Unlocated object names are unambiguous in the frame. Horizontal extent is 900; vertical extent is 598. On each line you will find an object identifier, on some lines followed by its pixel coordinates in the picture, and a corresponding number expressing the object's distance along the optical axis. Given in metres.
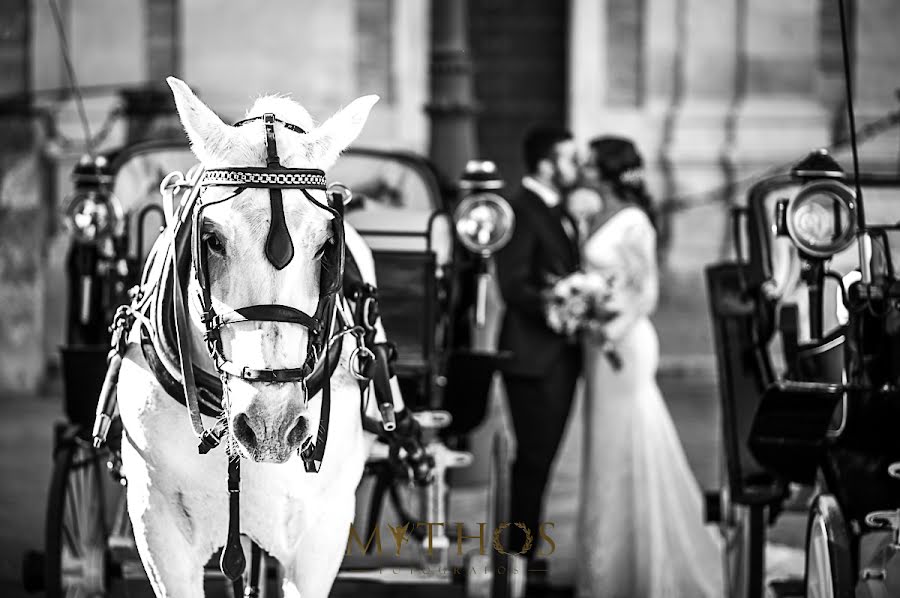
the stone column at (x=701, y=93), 27.56
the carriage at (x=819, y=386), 9.74
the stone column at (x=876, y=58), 27.73
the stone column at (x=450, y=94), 18.27
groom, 13.84
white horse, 7.18
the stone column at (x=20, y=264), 25.52
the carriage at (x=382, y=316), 10.87
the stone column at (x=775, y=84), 27.62
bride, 13.62
